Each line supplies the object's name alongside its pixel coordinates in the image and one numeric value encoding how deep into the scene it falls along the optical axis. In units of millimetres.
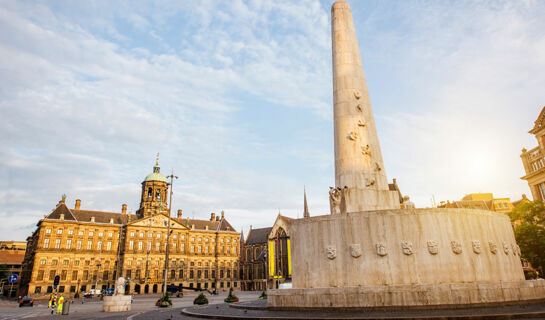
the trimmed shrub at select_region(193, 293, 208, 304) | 22228
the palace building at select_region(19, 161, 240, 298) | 68938
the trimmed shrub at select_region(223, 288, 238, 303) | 23969
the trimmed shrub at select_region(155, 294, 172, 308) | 21984
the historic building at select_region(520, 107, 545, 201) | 33719
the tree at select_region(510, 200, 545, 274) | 27170
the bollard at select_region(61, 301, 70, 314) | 19031
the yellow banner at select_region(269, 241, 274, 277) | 75269
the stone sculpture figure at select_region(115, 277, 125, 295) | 21550
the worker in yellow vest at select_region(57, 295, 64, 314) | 22675
